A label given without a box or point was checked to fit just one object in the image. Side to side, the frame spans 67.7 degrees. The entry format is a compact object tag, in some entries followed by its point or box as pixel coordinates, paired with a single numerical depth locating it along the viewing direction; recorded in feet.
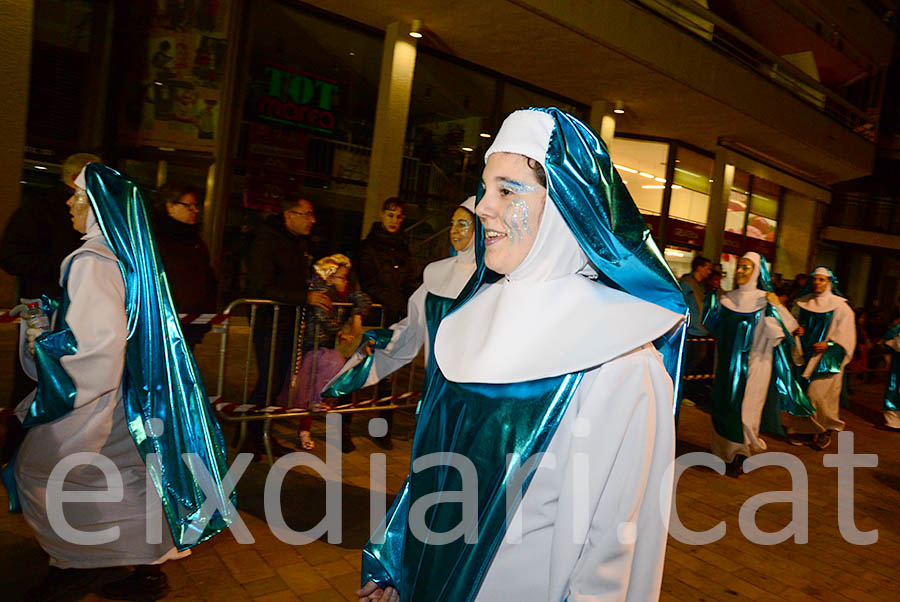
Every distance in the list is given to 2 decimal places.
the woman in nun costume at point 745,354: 22.63
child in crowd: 18.78
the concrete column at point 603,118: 47.57
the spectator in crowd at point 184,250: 16.11
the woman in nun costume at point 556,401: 5.23
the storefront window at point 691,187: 57.93
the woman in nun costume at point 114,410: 9.97
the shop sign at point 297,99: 34.32
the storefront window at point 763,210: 67.51
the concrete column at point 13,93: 24.81
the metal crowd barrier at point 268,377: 17.07
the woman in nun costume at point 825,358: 29.73
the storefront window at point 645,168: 56.44
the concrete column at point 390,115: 35.45
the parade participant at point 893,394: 35.04
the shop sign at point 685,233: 57.72
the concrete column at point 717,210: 58.39
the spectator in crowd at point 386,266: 20.83
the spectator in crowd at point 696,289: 30.76
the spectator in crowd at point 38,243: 14.47
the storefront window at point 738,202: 63.62
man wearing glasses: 18.30
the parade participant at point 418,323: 16.84
